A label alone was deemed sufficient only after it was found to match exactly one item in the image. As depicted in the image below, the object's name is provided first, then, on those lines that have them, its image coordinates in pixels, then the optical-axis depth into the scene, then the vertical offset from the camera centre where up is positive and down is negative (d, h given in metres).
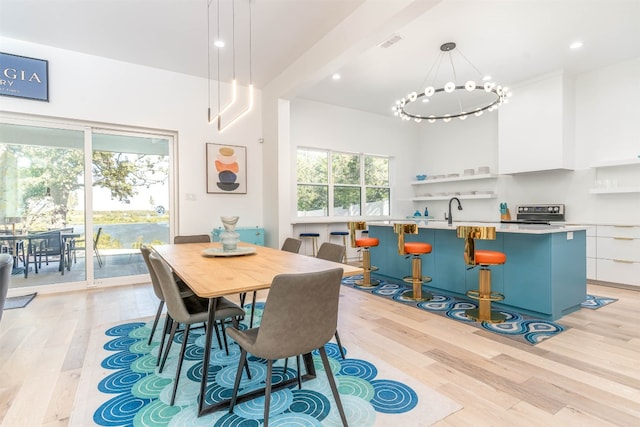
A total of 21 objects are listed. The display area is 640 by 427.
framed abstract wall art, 5.29 +0.71
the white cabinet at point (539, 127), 4.96 +1.36
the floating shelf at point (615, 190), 4.40 +0.28
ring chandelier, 3.87 +2.12
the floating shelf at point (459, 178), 6.19 +0.66
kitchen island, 3.06 -0.62
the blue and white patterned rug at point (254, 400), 1.68 -1.09
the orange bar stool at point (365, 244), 4.50 -0.49
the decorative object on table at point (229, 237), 2.64 -0.22
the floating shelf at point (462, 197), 6.22 +0.27
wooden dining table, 1.57 -0.36
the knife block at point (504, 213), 5.93 -0.06
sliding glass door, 4.18 +0.15
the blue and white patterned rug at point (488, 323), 2.76 -1.07
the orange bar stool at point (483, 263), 3.06 -0.52
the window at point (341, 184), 6.45 +0.57
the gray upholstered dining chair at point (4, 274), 1.62 -0.32
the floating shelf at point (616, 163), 4.41 +0.66
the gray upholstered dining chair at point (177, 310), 1.81 -0.62
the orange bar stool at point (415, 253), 3.83 -0.51
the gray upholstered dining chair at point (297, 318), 1.39 -0.50
